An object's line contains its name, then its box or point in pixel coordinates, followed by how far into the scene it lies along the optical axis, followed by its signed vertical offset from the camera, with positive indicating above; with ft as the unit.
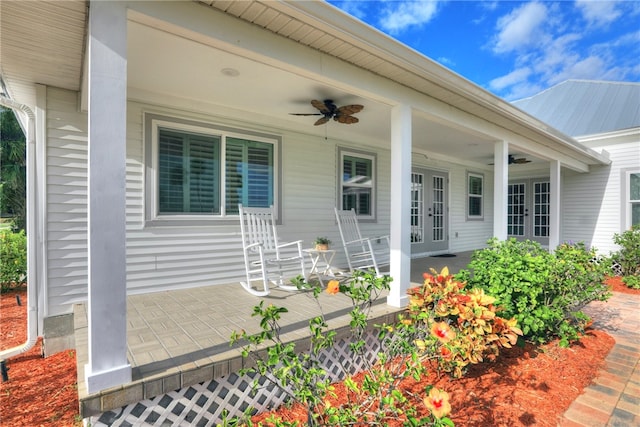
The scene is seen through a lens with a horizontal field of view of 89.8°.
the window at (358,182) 17.87 +1.70
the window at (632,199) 23.03 +1.07
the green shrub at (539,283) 8.54 -1.99
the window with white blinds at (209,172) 12.32 +1.65
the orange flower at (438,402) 4.08 -2.48
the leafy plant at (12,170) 26.95 +3.65
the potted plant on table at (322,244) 13.37 -1.35
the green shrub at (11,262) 16.89 -2.76
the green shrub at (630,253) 19.74 -2.47
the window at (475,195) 26.73 +1.49
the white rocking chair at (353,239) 15.28 -1.67
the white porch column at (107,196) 5.43 +0.25
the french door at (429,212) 23.25 +0.04
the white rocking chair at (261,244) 11.68 -1.24
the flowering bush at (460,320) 6.92 -2.41
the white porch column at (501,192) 15.38 +1.01
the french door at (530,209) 28.27 +0.36
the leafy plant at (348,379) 4.26 -2.49
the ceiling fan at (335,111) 12.05 +3.91
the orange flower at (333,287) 5.36 -1.28
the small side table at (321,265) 13.17 -2.65
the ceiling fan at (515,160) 24.27 +4.08
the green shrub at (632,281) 18.40 -3.96
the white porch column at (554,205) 20.87 +0.54
